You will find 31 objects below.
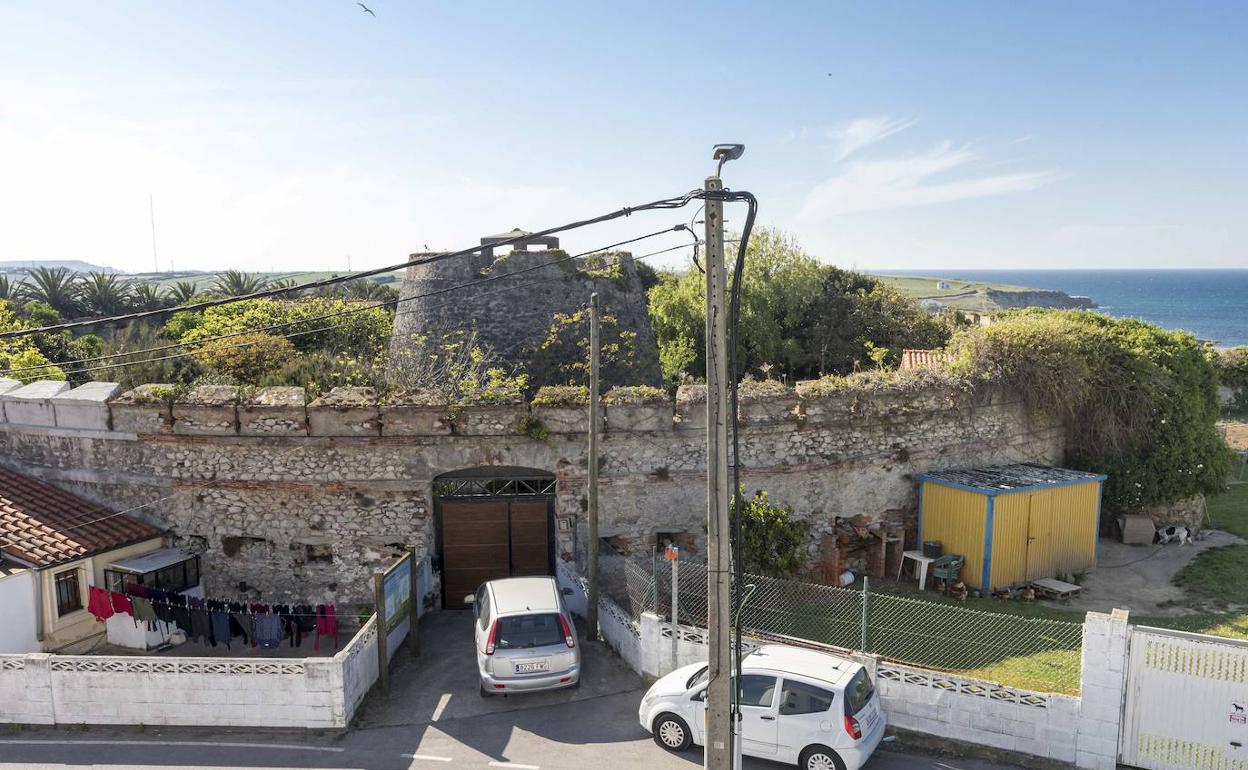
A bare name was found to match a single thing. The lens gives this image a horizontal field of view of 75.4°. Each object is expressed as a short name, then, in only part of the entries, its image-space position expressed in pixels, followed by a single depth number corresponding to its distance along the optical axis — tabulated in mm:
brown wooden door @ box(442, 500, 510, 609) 14367
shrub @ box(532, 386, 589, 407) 14016
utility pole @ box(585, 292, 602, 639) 11812
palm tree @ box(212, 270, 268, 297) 50188
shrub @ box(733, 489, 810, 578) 12898
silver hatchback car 10836
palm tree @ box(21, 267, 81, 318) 47031
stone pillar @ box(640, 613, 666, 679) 11273
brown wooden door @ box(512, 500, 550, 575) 14548
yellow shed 14641
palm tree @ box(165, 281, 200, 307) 46750
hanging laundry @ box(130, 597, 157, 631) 12609
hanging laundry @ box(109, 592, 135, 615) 12734
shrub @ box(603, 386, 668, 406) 14242
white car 8797
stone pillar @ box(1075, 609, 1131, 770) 8906
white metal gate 8555
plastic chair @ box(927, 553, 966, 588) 14672
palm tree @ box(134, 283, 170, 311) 49525
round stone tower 19969
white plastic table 14998
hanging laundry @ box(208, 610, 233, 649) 12727
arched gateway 14367
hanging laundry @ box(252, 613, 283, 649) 12688
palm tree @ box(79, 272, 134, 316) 48719
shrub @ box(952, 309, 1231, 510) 17234
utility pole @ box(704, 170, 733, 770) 7160
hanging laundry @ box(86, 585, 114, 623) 12695
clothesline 12711
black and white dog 17969
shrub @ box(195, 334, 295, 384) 18562
